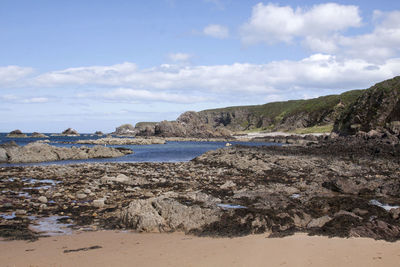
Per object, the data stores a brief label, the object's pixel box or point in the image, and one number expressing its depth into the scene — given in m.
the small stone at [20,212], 12.83
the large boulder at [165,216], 10.66
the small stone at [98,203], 14.05
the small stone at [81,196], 15.84
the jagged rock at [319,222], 10.57
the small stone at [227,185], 18.96
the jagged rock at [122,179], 19.94
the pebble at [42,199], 14.83
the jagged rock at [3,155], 36.56
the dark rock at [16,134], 142.52
